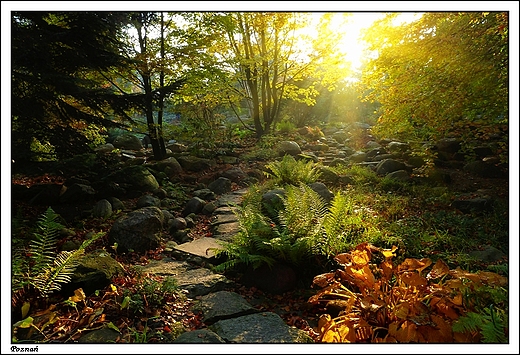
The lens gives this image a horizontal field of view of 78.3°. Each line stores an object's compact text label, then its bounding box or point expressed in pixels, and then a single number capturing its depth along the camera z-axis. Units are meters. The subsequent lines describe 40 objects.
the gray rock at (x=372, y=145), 12.58
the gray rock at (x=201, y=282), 3.20
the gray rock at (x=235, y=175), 8.38
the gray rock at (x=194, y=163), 8.96
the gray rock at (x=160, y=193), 6.61
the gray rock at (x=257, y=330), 2.32
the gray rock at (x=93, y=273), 2.70
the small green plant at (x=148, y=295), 2.52
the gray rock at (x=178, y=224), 5.22
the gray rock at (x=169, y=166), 8.14
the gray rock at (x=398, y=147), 10.65
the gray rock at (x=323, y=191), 6.11
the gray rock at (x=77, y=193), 5.11
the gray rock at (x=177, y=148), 11.34
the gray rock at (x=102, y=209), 5.07
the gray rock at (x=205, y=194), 7.13
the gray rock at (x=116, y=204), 5.48
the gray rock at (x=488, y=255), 3.75
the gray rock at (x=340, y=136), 15.72
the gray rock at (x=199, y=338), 2.20
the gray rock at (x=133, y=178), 5.10
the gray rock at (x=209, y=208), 6.25
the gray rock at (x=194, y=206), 6.19
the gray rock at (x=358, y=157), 10.56
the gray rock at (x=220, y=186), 7.61
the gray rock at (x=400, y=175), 7.83
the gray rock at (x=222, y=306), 2.69
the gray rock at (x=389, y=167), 8.64
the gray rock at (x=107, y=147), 11.10
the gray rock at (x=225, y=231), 4.85
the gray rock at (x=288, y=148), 10.90
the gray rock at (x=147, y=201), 5.84
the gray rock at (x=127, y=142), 13.15
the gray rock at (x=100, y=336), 2.16
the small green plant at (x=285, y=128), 14.55
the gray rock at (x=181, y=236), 4.88
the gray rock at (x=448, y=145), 9.60
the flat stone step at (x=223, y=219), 5.53
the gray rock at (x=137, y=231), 4.08
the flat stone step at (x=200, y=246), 4.12
